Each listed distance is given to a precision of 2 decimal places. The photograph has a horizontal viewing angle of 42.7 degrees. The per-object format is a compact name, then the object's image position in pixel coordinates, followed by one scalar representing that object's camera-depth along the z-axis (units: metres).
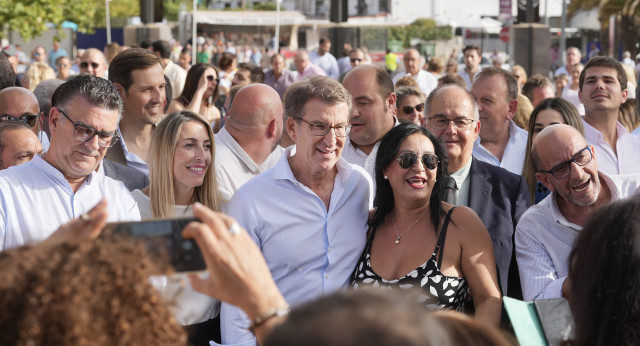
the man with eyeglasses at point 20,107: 5.68
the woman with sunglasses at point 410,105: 7.00
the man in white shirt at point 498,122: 5.71
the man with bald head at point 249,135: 5.16
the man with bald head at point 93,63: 9.10
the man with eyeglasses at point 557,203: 3.80
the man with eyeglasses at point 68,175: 3.46
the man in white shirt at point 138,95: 5.39
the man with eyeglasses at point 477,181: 4.14
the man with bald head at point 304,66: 13.79
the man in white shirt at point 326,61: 16.62
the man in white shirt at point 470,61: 12.65
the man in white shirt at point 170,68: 11.03
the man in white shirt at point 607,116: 5.61
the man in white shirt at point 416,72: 11.87
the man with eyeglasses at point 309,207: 3.87
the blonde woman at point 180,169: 4.30
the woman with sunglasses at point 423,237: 3.61
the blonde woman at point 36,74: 10.69
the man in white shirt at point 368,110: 5.46
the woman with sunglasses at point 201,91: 8.19
